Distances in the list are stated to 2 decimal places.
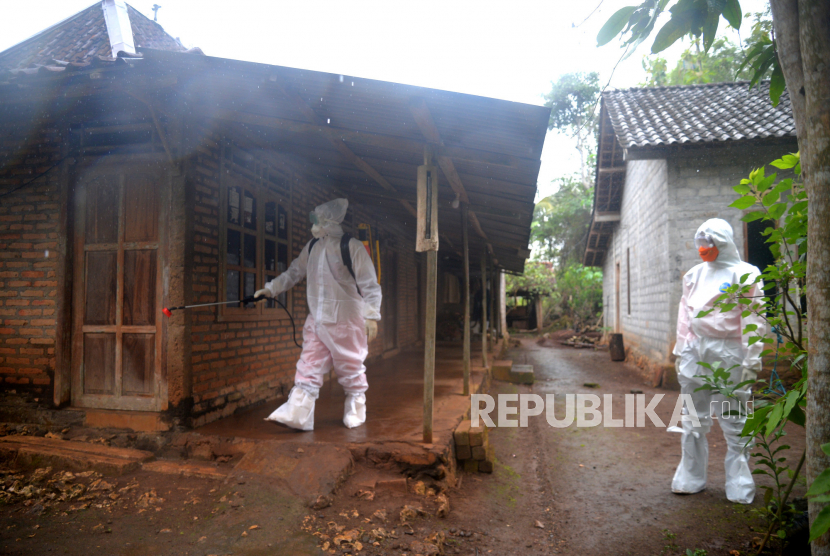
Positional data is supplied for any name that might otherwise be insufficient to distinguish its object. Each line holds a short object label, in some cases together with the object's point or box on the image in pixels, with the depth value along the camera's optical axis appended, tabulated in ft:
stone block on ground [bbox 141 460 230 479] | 10.89
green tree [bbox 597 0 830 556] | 4.70
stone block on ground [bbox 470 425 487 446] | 13.15
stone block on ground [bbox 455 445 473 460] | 13.19
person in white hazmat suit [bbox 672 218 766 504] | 11.23
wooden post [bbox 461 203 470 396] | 17.62
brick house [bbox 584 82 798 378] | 25.96
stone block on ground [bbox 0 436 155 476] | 11.04
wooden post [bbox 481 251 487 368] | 25.89
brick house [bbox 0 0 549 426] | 10.76
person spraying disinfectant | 12.81
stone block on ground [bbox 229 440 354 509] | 10.03
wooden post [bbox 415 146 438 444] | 12.00
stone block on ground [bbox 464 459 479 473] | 13.30
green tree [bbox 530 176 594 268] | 72.08
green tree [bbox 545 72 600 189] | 80.12
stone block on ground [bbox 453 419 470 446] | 13.04
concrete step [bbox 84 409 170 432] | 12.37
